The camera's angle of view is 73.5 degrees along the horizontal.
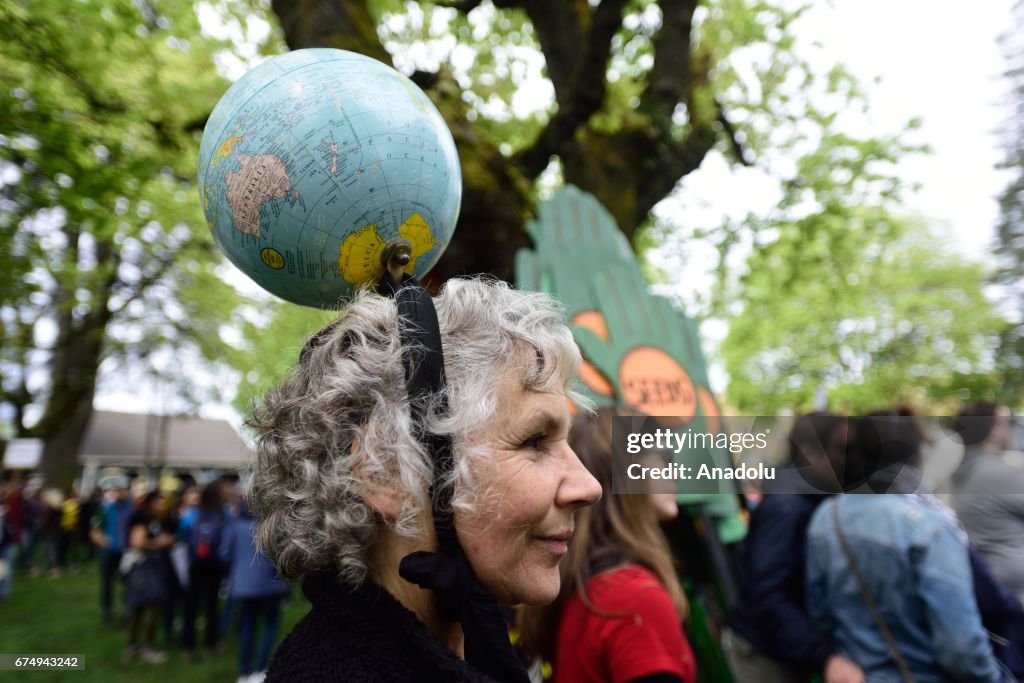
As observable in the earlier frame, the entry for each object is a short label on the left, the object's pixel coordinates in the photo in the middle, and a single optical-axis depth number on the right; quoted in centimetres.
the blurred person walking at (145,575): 651
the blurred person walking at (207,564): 679
